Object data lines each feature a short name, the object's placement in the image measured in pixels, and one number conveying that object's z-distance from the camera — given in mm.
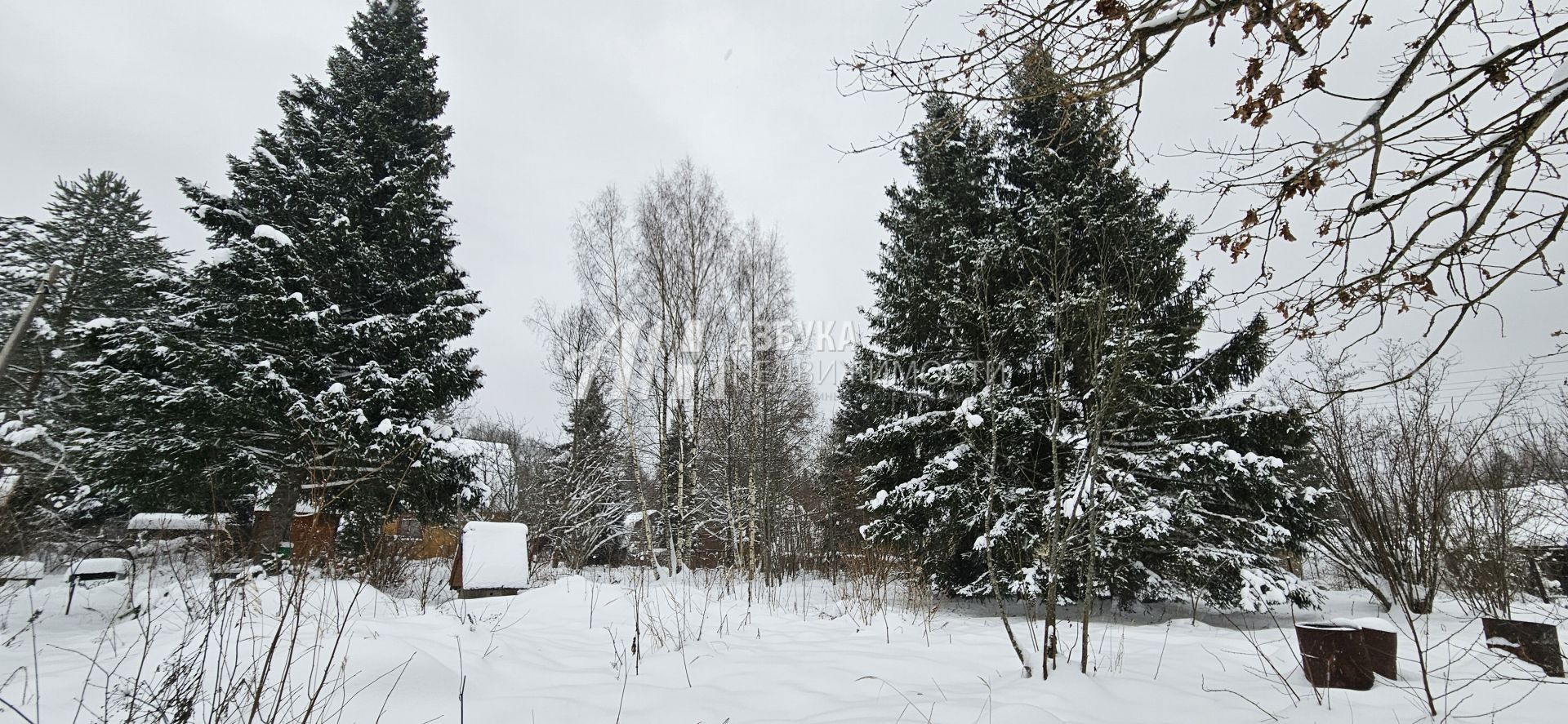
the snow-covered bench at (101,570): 5445
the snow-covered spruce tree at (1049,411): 5957
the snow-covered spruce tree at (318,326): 7625
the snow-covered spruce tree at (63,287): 6031
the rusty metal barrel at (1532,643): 3074
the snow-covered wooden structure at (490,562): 8281
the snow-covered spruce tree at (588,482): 15281
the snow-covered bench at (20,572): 4008
